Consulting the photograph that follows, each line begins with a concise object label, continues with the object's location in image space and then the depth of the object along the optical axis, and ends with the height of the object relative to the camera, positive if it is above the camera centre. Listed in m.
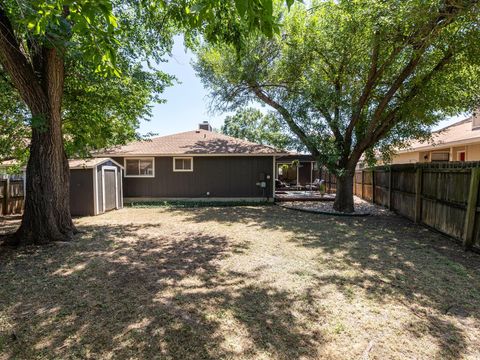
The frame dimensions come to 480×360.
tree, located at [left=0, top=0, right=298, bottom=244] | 4.32 +1.69
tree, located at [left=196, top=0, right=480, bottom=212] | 7.38 +3.19
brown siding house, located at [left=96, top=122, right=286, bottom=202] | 13.69 -0.46
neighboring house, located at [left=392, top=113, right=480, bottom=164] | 10.62 +0.95
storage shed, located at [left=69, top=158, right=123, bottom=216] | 9.66 -0.74
